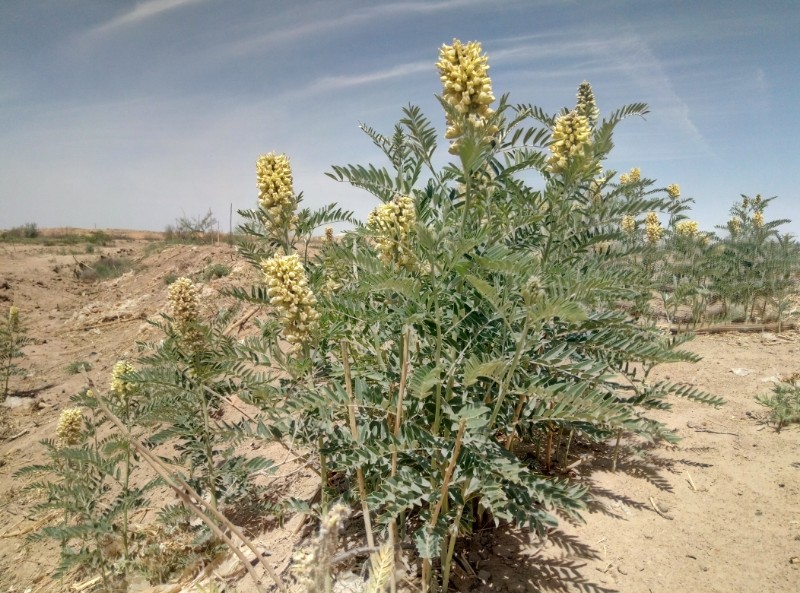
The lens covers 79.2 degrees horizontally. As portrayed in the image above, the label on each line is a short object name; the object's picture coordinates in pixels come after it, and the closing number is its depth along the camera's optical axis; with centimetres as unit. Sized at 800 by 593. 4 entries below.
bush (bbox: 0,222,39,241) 2915
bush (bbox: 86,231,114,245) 2811
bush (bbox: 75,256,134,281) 1805
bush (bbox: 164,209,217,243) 1767
